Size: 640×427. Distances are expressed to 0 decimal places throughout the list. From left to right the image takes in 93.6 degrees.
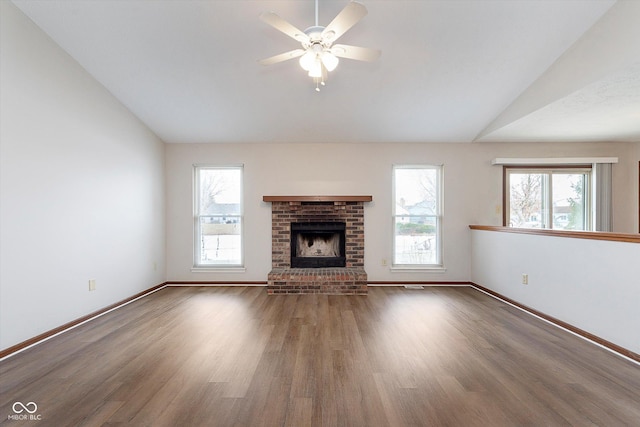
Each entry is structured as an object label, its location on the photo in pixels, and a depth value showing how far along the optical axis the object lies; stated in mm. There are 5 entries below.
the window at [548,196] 4988
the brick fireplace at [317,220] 4832
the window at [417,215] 5098
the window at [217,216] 5148
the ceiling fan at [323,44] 2055
